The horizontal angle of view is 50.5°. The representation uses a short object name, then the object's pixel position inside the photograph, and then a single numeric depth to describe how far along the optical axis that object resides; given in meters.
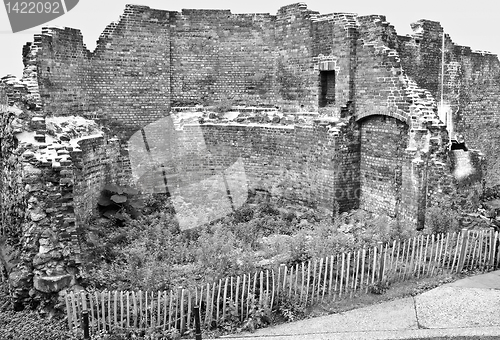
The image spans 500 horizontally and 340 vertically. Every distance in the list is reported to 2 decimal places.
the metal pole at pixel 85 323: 8.44
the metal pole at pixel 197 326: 8.43
